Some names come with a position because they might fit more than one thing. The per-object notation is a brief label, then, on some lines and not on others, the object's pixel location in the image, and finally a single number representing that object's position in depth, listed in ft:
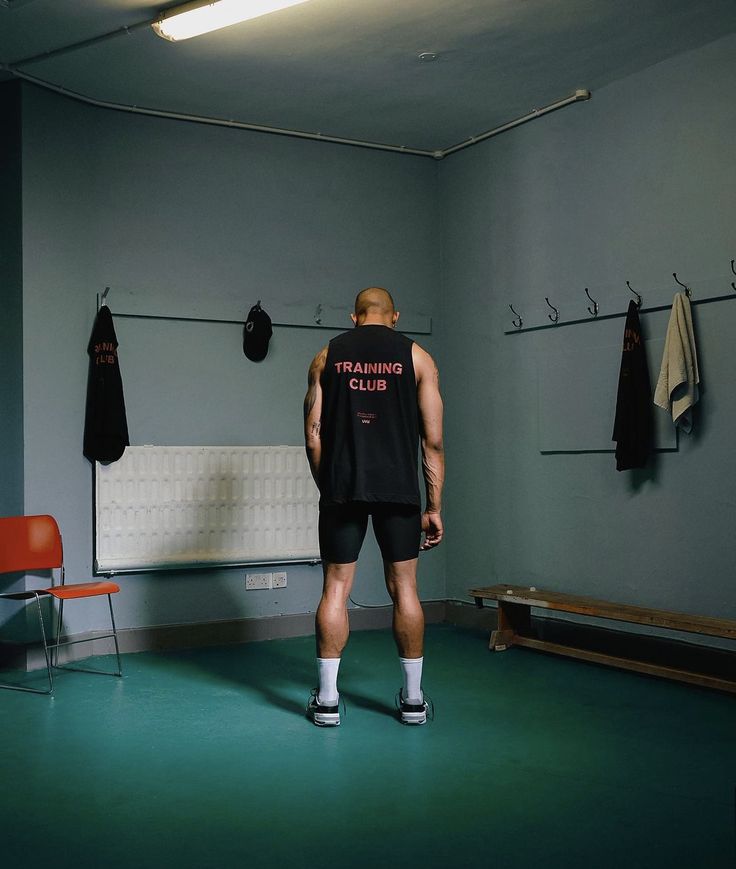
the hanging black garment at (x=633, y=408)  15.94
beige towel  15.14
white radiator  17.48
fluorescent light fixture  13.43
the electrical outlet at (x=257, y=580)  18.81
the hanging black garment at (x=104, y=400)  17.02
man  12.26
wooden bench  14.02
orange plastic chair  15.31
